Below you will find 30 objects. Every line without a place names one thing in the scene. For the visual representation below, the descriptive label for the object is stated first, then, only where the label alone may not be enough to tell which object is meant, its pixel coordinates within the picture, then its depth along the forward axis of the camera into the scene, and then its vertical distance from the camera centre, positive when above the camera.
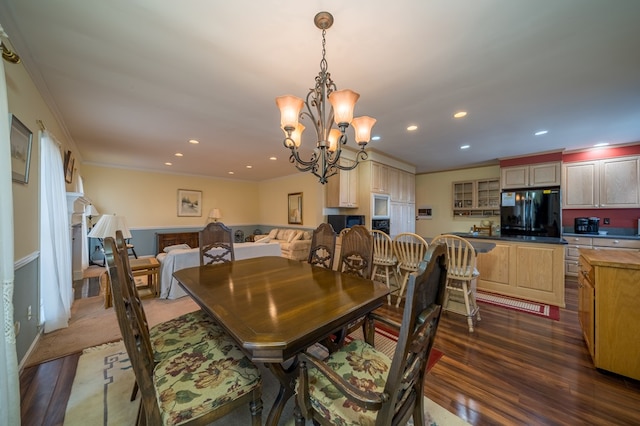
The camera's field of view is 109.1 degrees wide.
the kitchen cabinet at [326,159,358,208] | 4.52 +0.44
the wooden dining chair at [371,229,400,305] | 3.17 -0.67
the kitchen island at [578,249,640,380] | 1.71 -0.82
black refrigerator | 4.30 -0.06
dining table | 1.00 -0.54
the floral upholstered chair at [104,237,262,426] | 0.94 -0.82
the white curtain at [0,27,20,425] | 1.18 -0.42
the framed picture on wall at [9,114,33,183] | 1.80 +0.54
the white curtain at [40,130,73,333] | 2.36 -0.28
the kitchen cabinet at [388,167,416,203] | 5.13 +0.59
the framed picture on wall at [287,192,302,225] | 6.98 +0.09
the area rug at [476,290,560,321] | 2.92 -1.34
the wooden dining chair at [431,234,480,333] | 2.52 -0.68
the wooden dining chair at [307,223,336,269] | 2.34 -0.37
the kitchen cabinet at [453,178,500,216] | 5.48 +0.30
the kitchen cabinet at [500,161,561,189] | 4.38 +0.69
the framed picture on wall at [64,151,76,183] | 3.41 +0.72
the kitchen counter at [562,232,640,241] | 3.88 -0.49
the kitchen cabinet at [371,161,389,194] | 4.60 +0.68
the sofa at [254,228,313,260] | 6.03 -0.87
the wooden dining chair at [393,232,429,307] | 2.90 -0.53
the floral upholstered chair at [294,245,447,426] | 0.79 -0.73
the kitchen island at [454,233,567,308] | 3.16 -0.89
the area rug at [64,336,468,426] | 1.43 -1.31
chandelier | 1.61 +0.72
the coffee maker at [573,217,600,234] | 4.36 -0.31
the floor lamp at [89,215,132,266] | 2.91 -0.18
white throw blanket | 3.44 -0.83
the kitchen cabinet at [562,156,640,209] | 4.02 +0.47
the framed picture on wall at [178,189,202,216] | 6.84 +0.29
